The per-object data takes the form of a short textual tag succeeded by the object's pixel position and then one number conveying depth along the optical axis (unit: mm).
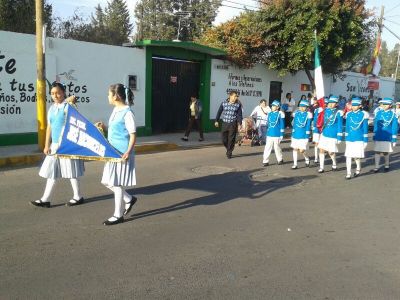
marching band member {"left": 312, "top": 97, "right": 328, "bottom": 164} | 10391
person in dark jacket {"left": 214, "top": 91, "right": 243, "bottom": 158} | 11352
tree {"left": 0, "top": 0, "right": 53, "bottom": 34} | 23719
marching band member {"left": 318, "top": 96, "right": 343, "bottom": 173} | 9648
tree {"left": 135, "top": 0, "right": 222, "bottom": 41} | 56156
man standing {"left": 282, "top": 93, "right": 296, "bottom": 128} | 19258
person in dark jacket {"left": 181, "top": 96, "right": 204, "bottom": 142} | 14227
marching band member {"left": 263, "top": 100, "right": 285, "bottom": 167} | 10352
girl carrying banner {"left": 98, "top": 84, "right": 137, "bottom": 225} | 5336
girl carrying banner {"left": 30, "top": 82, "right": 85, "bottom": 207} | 5938
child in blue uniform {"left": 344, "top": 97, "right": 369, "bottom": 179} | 9266
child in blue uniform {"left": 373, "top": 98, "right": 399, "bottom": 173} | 9961
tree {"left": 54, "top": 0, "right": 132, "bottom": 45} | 34219
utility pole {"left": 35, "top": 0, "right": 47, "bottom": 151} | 10008
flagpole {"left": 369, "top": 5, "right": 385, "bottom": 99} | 24144
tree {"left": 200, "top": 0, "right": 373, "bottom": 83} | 17156
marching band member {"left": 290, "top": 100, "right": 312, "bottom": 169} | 10086
